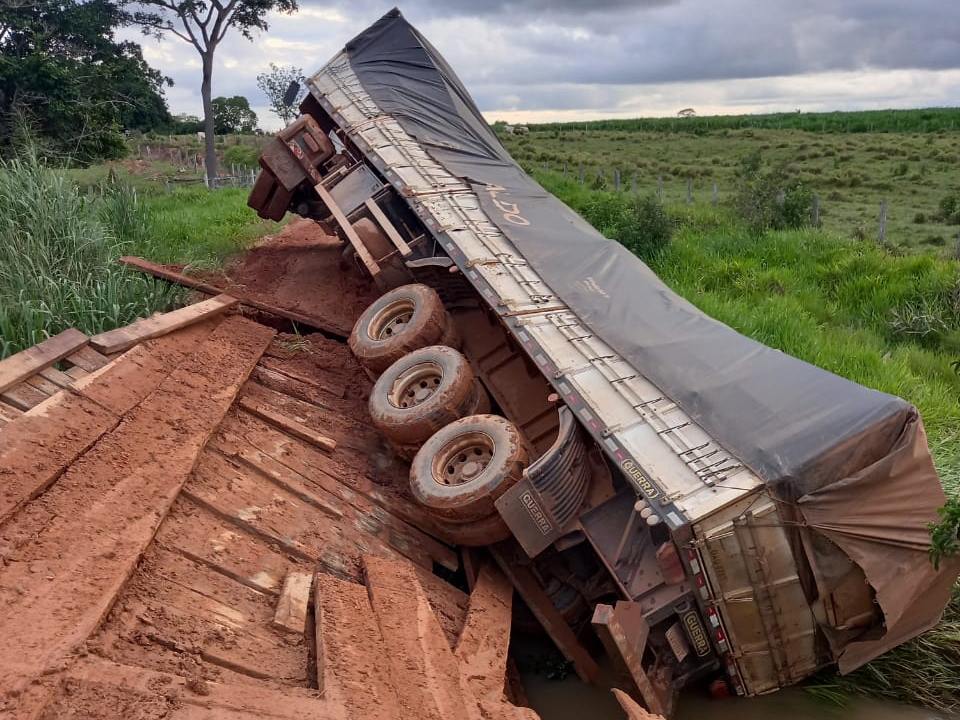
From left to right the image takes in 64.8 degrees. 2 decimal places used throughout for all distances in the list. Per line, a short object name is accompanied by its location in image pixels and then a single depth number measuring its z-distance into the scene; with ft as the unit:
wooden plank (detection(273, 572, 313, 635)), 12.82
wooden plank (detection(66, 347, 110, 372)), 17.71
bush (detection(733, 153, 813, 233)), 48.47
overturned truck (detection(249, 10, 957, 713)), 14.23
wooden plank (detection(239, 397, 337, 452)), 20.26
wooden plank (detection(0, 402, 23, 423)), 15.01
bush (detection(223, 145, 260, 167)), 111.27
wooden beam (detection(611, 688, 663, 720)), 12.67
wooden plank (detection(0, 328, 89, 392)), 15.98
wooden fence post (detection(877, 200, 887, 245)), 47.85
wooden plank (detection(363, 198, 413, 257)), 25.96
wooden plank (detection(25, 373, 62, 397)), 16.33
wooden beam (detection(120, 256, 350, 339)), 25.59
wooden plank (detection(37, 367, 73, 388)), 16.72
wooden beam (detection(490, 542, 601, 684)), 17.74
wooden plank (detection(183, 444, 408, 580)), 15.69
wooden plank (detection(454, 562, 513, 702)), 14.06
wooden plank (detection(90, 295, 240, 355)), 18.56
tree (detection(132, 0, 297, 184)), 79.92
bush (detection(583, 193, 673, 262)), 45.03
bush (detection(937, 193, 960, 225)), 56.95
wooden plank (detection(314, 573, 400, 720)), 10.77
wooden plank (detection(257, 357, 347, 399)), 23.20
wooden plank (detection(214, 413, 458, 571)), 18.07
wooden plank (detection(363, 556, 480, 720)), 11.53
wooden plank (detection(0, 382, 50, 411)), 15.64
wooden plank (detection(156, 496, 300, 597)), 14.02
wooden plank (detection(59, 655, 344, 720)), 9.68
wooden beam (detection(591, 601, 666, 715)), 13.87
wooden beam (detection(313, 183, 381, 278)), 25.99
